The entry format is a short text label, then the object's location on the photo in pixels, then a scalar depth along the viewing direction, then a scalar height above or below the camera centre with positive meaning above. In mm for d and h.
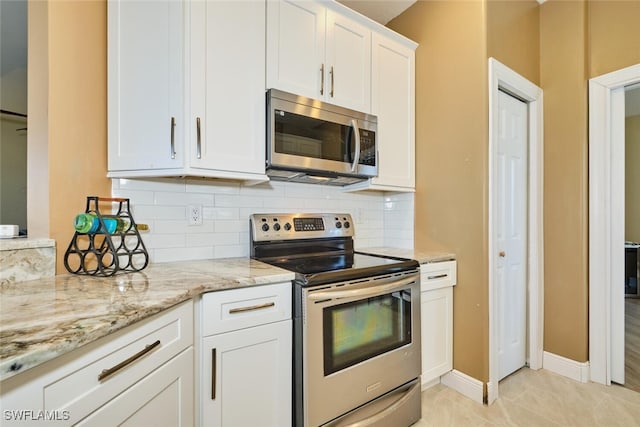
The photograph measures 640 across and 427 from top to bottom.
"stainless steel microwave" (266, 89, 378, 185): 1683 +432
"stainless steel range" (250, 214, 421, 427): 1390 -584
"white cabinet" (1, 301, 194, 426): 641 -423
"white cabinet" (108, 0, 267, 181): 1422 +595
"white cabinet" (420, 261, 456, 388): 1932 -669
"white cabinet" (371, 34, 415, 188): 2150 +752
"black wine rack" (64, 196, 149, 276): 1312 -156
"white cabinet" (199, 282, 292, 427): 1217 -595
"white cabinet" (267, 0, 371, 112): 1722 +965
